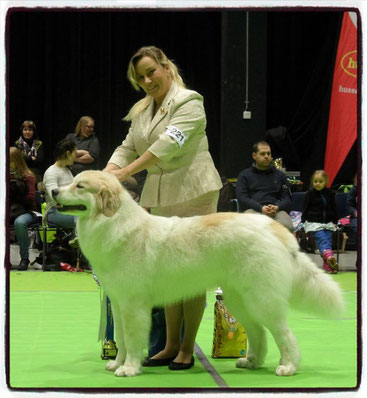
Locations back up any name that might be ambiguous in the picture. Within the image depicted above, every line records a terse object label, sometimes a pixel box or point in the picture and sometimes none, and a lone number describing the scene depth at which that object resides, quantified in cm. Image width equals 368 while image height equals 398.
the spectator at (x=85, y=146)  806
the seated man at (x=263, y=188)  721
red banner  993
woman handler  386
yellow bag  418
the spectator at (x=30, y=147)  895
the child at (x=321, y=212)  795
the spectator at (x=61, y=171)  723
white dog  360
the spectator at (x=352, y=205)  831
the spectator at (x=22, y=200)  780
